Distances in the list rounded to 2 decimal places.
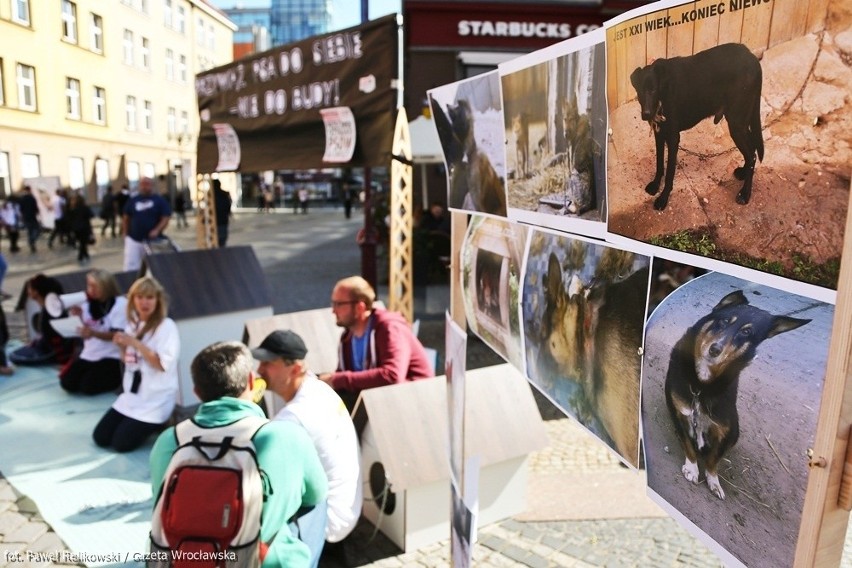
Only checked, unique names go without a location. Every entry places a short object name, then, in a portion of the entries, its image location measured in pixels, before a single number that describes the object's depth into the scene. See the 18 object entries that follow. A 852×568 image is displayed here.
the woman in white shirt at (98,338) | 5.65
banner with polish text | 4.87
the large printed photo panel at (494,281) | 2.05
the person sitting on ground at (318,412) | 2.87
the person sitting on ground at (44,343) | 6.68
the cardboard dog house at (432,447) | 3.44
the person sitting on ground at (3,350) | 6.35
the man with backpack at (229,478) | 2.11
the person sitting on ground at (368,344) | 3.80
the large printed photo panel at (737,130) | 0.93
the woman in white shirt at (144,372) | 4.62
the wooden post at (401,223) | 4.83
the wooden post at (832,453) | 0.91
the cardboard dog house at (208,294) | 6.11
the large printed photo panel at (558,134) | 1.51
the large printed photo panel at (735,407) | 1.03
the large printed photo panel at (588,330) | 1.44
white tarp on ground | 3.58
